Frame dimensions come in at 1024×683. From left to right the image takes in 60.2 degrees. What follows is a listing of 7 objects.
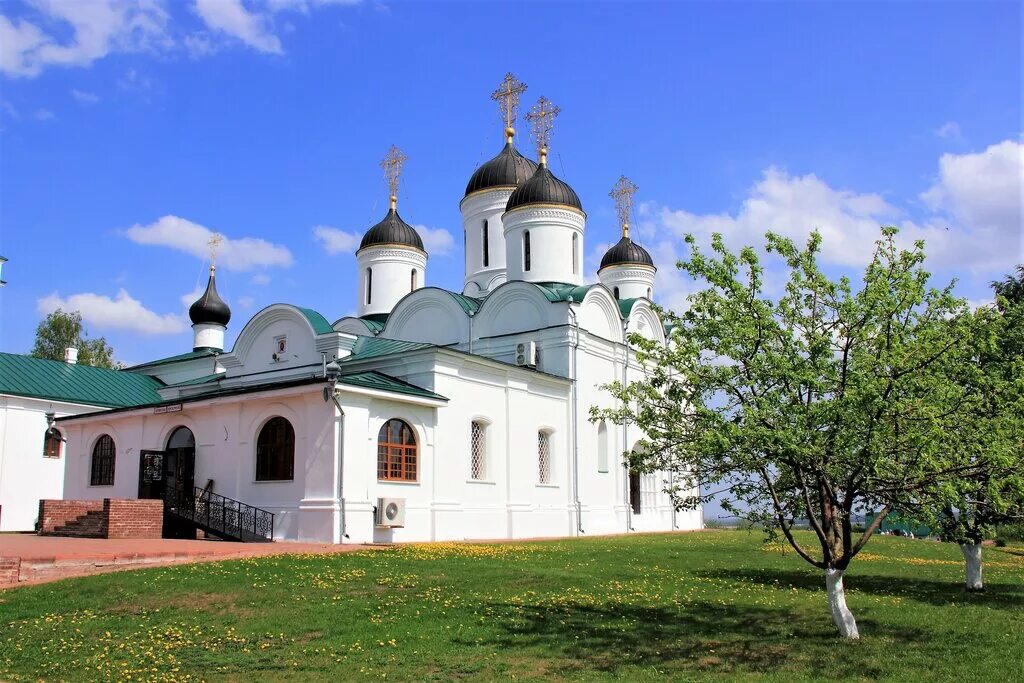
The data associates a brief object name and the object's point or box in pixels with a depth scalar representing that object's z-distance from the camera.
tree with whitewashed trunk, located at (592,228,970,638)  9.40
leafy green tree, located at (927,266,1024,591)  9.52
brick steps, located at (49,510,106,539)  20.16
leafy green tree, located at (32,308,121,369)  49.09
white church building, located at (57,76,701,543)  20.80
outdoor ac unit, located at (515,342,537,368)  27.58
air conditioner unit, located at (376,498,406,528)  20.48
